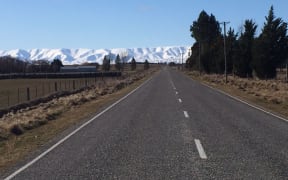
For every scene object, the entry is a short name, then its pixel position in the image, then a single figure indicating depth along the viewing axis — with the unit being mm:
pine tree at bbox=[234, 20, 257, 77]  66250
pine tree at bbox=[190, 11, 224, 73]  97438
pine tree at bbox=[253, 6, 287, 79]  57469
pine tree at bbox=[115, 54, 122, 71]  189850
